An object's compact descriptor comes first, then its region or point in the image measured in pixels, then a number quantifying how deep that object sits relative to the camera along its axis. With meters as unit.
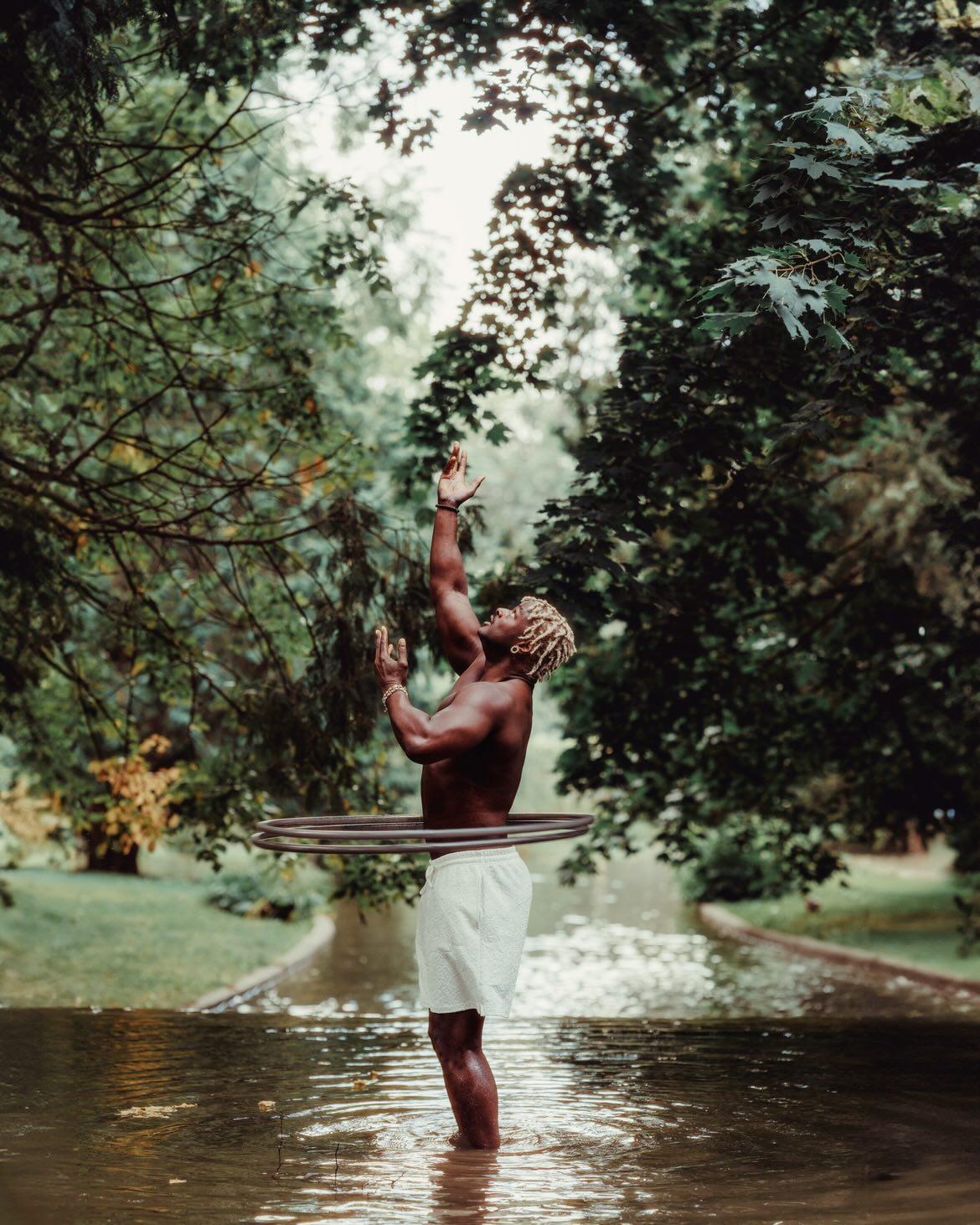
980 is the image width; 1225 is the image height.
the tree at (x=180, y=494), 9.43
